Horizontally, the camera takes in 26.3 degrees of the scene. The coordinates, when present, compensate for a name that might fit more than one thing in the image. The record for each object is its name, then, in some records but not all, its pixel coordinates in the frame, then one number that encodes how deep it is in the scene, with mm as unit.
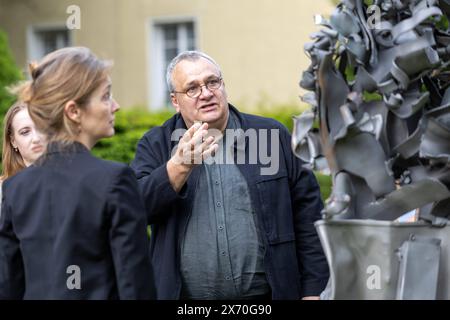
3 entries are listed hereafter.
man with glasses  4086
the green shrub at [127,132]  10039
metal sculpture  3271
